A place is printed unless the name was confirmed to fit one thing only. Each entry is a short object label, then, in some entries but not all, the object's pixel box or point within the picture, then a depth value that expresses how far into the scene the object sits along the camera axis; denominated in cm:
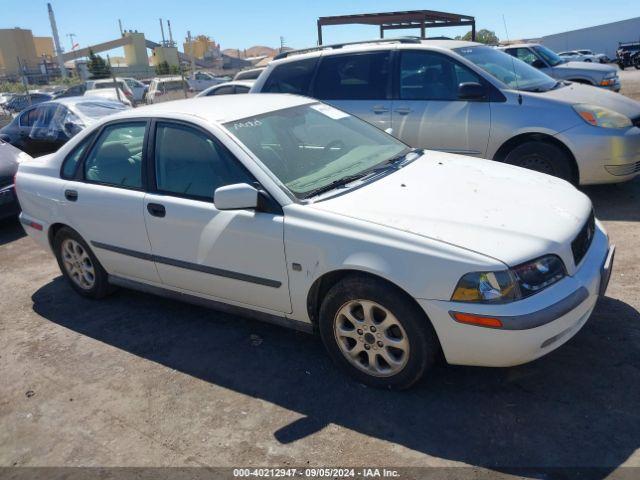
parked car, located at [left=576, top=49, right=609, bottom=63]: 3649
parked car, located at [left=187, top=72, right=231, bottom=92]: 2908
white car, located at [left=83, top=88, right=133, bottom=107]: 1733
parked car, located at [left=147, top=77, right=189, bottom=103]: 2028
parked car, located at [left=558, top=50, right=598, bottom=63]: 3366
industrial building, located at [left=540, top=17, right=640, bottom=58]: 5312
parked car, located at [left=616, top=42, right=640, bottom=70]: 3244
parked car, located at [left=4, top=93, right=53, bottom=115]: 2276
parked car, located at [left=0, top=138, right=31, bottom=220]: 686
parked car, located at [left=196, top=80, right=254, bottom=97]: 1070
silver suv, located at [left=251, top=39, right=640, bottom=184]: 554
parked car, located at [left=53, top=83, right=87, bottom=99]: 2520
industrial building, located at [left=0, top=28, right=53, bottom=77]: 7838
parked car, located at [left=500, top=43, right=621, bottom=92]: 1152
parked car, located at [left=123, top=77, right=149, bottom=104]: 2700
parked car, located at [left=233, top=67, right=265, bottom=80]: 1498
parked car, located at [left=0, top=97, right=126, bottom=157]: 984
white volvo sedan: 267
